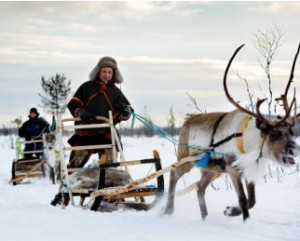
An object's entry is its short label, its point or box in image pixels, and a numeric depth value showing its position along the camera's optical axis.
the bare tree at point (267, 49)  11.08
